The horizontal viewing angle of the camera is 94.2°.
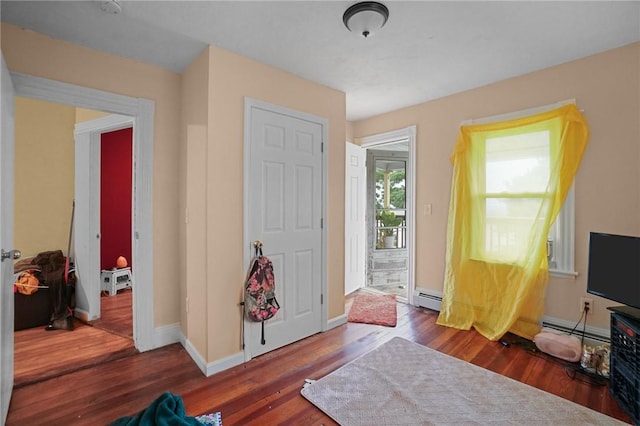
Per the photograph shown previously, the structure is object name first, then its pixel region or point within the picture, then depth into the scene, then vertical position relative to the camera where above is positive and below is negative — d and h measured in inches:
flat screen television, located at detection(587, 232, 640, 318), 75.9 -15.5
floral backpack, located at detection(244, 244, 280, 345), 93.4 -26.9
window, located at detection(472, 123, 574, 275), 104.3 +4.8
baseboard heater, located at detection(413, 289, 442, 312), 137.0 -42.2
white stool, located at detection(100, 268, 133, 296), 157.0 -39.7
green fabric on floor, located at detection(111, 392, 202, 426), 52.0 -37.6
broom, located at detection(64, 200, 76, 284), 124.3 -22.6
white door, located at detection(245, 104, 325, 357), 98.2 -1.5
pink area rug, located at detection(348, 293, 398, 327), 128.5 -47.4
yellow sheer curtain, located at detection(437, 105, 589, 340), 102.2 -1.5
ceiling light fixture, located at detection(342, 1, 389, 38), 70.5 +47.0
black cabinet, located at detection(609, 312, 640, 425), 68.2 -36.9
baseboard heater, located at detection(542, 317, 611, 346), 94.7 -39.7
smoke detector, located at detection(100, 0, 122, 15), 69.2 +47.3
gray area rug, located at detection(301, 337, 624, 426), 69.4 -48.4
